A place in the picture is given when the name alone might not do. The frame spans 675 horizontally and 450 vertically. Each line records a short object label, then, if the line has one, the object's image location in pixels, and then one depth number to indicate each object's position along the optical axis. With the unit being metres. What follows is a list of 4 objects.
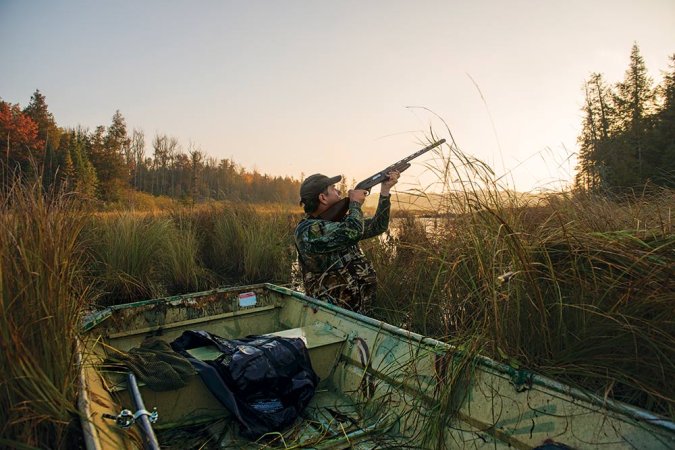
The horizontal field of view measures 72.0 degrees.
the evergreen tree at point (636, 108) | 29.85
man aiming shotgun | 4.20
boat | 1.80
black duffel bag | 2.77
